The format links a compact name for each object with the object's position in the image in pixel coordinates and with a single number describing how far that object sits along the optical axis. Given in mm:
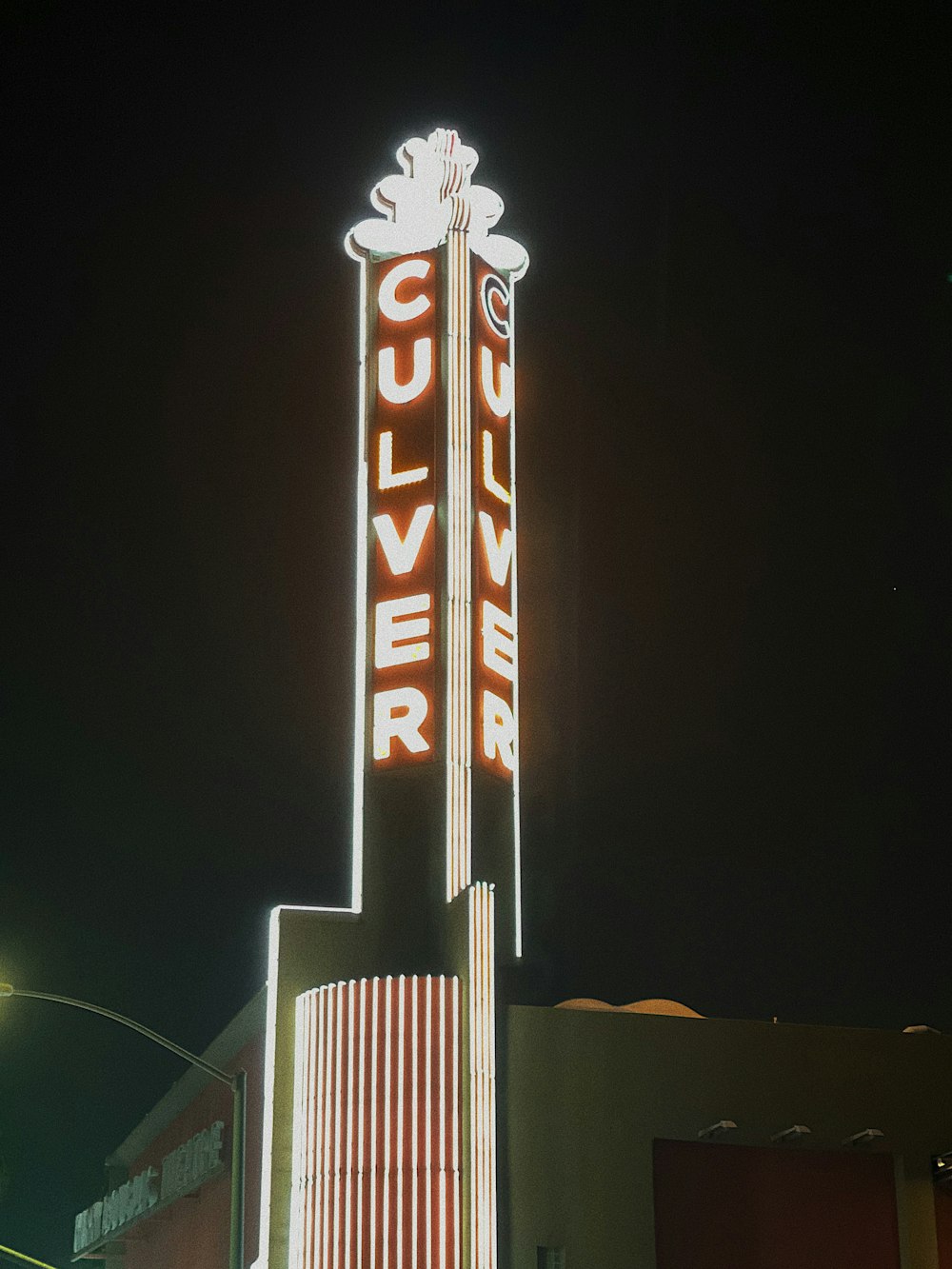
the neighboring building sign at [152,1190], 26188
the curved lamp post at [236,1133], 19302
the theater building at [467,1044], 19766
